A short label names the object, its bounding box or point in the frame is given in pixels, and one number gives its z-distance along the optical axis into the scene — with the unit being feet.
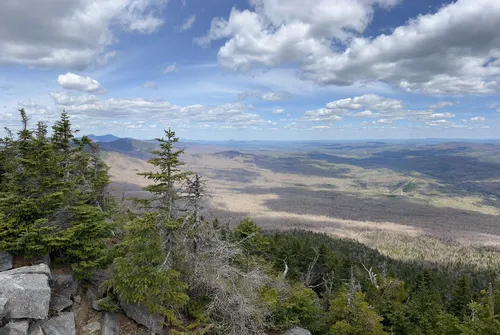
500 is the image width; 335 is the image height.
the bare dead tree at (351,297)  76.79
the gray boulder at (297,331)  70.95
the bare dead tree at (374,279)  119.53
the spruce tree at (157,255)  56.68
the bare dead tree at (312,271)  159.86
